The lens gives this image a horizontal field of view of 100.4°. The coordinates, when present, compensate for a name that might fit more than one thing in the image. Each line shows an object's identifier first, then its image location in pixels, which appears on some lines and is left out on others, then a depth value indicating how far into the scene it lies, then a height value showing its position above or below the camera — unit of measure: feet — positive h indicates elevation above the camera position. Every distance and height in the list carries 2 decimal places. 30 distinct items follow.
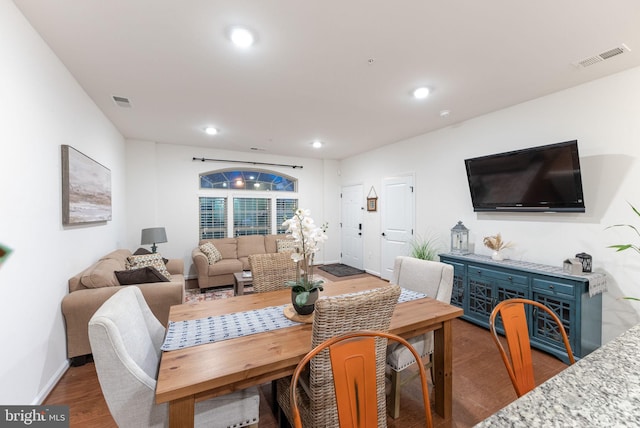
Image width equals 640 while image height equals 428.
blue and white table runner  4.44 -2.11
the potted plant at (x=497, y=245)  10.39 -1.29
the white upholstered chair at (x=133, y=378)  3.43 -2.27
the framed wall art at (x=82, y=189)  7.59 +0.82
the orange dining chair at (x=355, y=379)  2.93 -1.92
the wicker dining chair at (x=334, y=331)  3.85 -1.79
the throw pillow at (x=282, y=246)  17.72 -2.21
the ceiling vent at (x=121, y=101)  9.91 +4.29
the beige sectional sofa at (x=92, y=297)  7.60 -2.52
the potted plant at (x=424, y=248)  12.98 -1.84
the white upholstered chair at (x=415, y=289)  5.74 -2.04
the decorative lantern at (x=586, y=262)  8.28 -1.54
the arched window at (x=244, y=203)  18.29 +0.72
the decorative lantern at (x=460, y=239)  12.04 -1.21
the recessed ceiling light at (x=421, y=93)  9.16 +4.24
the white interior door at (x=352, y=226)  19.81 -1.00
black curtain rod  17.61 +3.62
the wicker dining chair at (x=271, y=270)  7.31 -1.60
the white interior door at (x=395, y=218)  15.47 -0.31
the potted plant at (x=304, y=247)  5.34 -0.70
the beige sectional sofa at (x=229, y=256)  14.84 -2.60
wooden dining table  3.42 -2.14
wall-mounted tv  8.60 +1.20
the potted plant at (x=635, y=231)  7.52 -0.57
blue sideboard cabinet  7.87 -2.81
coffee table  12.14 -3.17
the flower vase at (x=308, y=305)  5.32 -1.84
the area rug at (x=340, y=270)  18.78 -4.20
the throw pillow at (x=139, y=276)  8.64 -2.07
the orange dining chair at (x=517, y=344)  3.40 -1.77
